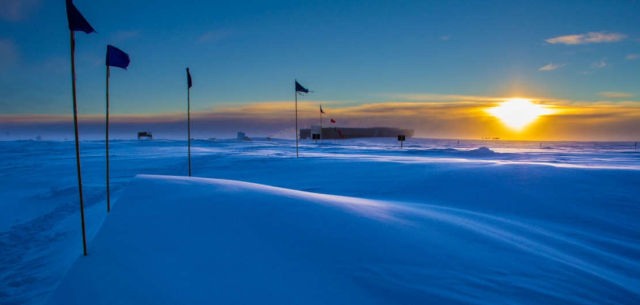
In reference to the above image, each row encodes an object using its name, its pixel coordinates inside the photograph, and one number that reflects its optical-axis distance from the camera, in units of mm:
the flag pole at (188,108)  10842
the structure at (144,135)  49994
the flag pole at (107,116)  4912
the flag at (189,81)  10985
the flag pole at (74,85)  3398
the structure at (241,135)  70525
